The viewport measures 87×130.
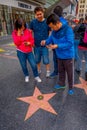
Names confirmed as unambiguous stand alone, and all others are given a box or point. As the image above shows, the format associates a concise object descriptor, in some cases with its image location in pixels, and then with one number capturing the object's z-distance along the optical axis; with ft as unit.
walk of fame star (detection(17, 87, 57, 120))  9.13
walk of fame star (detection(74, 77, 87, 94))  11.92
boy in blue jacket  9.04
